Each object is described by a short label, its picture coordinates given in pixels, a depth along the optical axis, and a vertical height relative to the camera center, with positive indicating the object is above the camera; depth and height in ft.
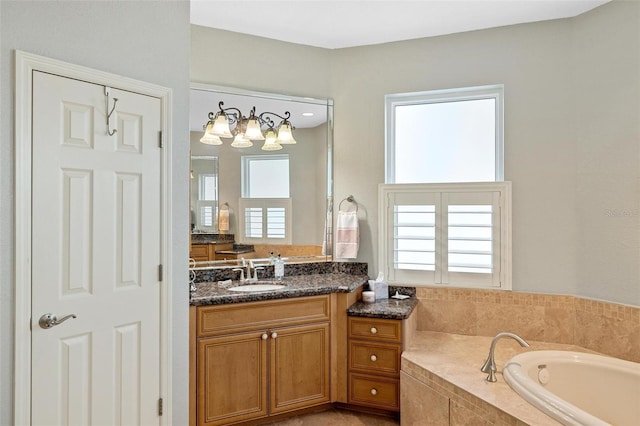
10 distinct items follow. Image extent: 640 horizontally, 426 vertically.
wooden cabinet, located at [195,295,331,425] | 8.28 -2.97
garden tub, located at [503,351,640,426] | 7.61 -3.14
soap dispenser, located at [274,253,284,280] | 10.67 -1.39
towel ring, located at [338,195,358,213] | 11.34 +0.37
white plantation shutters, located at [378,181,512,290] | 10.19 -0.55
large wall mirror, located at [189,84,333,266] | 10.16 +0.87
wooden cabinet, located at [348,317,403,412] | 9.11 -3.22
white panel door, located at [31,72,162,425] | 5.87 -0.62
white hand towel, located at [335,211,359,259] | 11.06 -0.58
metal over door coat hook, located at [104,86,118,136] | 6.49 +1.54
